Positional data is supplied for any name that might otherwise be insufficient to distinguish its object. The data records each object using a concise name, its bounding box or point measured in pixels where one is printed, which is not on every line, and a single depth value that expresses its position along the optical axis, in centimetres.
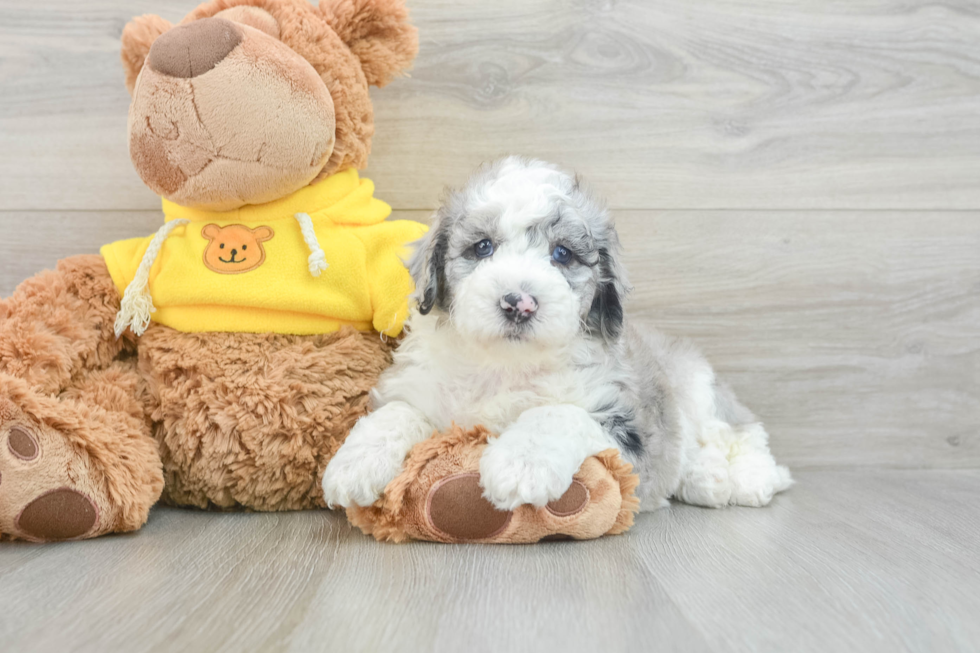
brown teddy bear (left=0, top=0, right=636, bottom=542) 68
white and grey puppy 66
